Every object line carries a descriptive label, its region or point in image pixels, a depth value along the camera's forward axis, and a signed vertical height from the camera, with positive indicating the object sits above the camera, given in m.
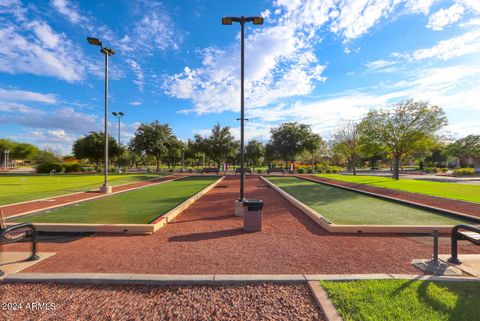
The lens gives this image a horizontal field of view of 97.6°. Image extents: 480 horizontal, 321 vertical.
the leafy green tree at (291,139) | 41.62 +4.30
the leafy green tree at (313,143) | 40.97 +3.46
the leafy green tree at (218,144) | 37.78 +2.91
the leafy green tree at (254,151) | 57.56 +2.57
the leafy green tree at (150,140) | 36.31 +3.38
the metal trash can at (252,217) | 6.21 -1.69
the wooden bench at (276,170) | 38.47 -1.74
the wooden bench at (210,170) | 37.66 -1.78
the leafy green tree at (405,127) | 21.69 +3.69
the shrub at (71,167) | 36.84 -1.44
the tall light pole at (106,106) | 12.64 +3.31
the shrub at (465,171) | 35.27 -1.59
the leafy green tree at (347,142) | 37.34 +3.49
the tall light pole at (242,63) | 7.69 +3.73
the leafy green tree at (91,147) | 39.56 +2.30
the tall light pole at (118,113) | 32.23 +7.01
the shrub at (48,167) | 34.53 -1.42
